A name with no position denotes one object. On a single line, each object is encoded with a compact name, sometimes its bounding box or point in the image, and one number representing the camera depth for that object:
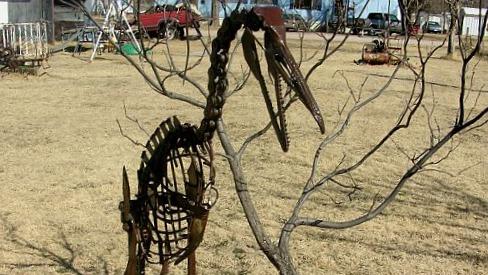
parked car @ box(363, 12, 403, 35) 30.45
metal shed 32.38
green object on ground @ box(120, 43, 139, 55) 15.73
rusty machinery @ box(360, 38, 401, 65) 16.33
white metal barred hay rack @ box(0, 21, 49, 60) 13.41
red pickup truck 22.41
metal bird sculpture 1.88
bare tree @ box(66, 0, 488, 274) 2.43
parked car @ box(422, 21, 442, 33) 33.56
